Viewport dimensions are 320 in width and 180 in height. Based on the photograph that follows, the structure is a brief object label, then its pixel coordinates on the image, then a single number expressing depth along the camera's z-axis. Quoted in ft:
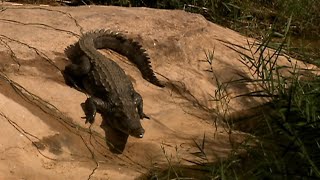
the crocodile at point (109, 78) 20.56
